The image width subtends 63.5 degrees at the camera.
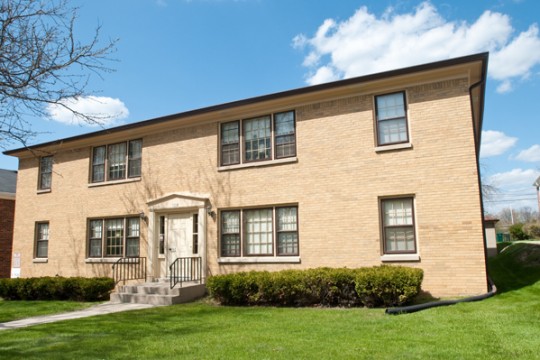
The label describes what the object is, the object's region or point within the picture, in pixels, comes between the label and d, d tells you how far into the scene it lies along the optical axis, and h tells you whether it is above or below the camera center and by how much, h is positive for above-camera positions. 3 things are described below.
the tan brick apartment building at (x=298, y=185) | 11.07 +1.78
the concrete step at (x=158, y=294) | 12.65 -1.46
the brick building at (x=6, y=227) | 22.70 +1.09
